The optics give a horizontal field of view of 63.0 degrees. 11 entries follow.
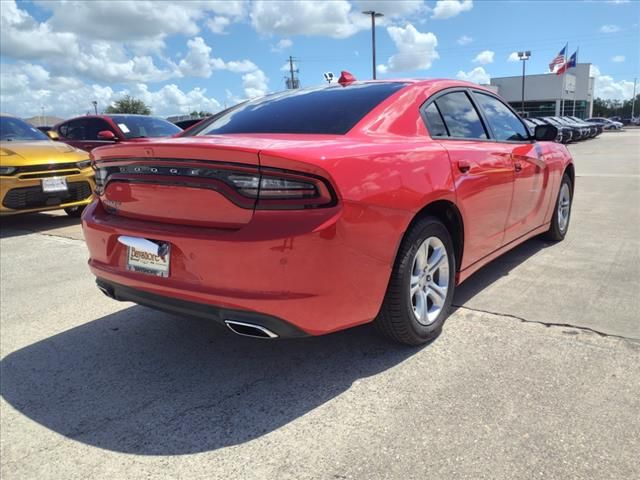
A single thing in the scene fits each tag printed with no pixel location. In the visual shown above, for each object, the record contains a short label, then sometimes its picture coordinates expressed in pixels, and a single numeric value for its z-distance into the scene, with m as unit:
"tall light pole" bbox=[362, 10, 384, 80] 31.48
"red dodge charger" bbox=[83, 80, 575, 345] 2.27
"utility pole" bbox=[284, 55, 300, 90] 75.12
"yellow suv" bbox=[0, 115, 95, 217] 6.82
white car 56.31
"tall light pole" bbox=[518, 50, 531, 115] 48.69
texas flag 43.88
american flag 40.03
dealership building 64.00
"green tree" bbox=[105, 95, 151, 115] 66.85
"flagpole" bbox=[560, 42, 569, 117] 62.71
